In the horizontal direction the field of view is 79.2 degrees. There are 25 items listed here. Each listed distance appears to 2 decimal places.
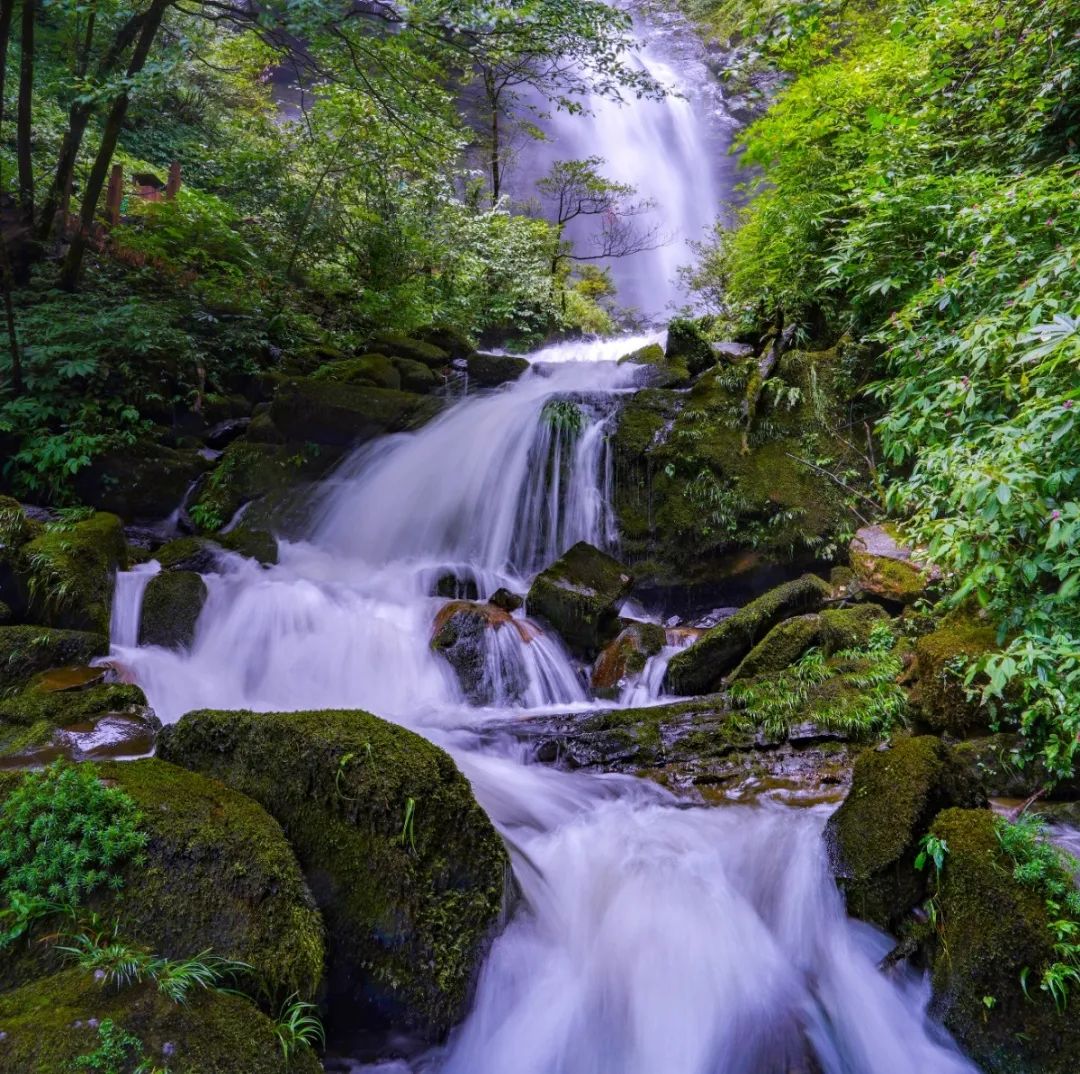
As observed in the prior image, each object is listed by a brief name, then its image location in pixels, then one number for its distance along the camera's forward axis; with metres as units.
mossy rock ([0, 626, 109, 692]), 4.39
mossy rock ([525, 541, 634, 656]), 6.23
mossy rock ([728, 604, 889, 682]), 5.12
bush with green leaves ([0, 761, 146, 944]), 2.24
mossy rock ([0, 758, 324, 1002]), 2.22
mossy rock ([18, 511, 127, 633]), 5.25
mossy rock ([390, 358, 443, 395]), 11.59
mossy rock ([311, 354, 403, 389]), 10.52
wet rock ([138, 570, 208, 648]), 5.83
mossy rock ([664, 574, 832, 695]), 5.57
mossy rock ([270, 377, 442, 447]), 9.28
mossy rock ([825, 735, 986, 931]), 2.88
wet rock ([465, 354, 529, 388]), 12.52
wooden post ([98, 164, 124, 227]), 11.45
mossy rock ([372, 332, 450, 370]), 12.30
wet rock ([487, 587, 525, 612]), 6.79
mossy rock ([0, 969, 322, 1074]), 1.73
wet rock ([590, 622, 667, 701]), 5.85
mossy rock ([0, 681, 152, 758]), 3.56
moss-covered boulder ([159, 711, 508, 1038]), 2.53
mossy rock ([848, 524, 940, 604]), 5.29
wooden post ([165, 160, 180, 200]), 13.21
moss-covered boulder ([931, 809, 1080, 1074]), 2.28
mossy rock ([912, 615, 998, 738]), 3.88
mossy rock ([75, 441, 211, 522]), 7.71
